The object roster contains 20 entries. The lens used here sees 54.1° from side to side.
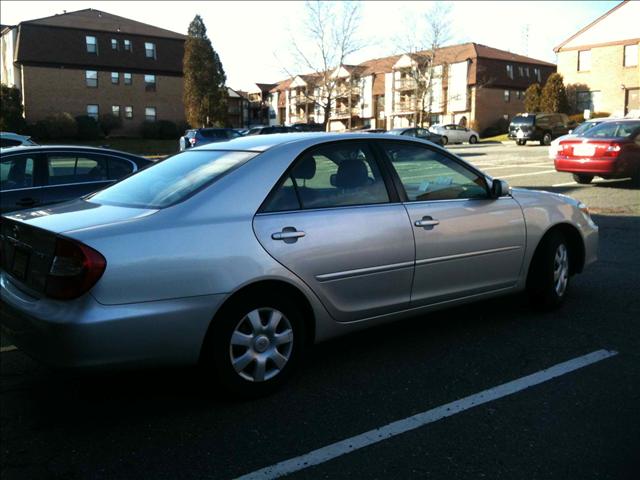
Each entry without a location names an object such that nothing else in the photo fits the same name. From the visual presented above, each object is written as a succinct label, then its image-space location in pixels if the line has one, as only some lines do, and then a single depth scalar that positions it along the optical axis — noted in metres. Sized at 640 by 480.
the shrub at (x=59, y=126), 42.47
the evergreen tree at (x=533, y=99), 46.62
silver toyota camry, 3.21
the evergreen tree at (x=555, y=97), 43.94
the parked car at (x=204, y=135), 25.75
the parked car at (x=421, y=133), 32.38
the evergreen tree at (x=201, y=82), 53.75
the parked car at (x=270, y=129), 26.96
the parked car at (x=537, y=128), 35.84
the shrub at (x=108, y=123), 48.62
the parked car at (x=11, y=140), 12.66
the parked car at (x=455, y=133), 42.62
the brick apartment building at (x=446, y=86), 55.31
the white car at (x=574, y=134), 14.76
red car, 13.40
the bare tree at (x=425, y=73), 51.38
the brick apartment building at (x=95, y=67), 48.25
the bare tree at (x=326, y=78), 45.75
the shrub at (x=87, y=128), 44.84
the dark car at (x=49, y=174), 7.07
